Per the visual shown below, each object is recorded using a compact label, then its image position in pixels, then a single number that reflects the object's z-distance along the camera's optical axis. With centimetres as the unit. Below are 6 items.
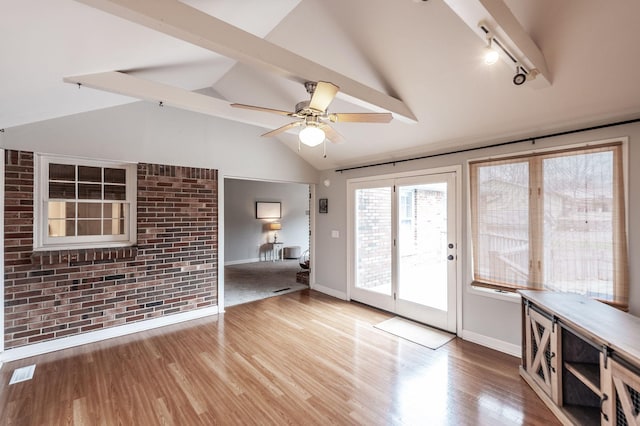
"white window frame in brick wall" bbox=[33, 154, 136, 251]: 312
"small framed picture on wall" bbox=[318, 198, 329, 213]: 530
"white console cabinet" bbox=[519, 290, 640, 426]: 158
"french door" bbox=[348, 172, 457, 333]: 359
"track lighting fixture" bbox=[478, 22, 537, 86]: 162
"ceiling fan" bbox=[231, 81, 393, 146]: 199
